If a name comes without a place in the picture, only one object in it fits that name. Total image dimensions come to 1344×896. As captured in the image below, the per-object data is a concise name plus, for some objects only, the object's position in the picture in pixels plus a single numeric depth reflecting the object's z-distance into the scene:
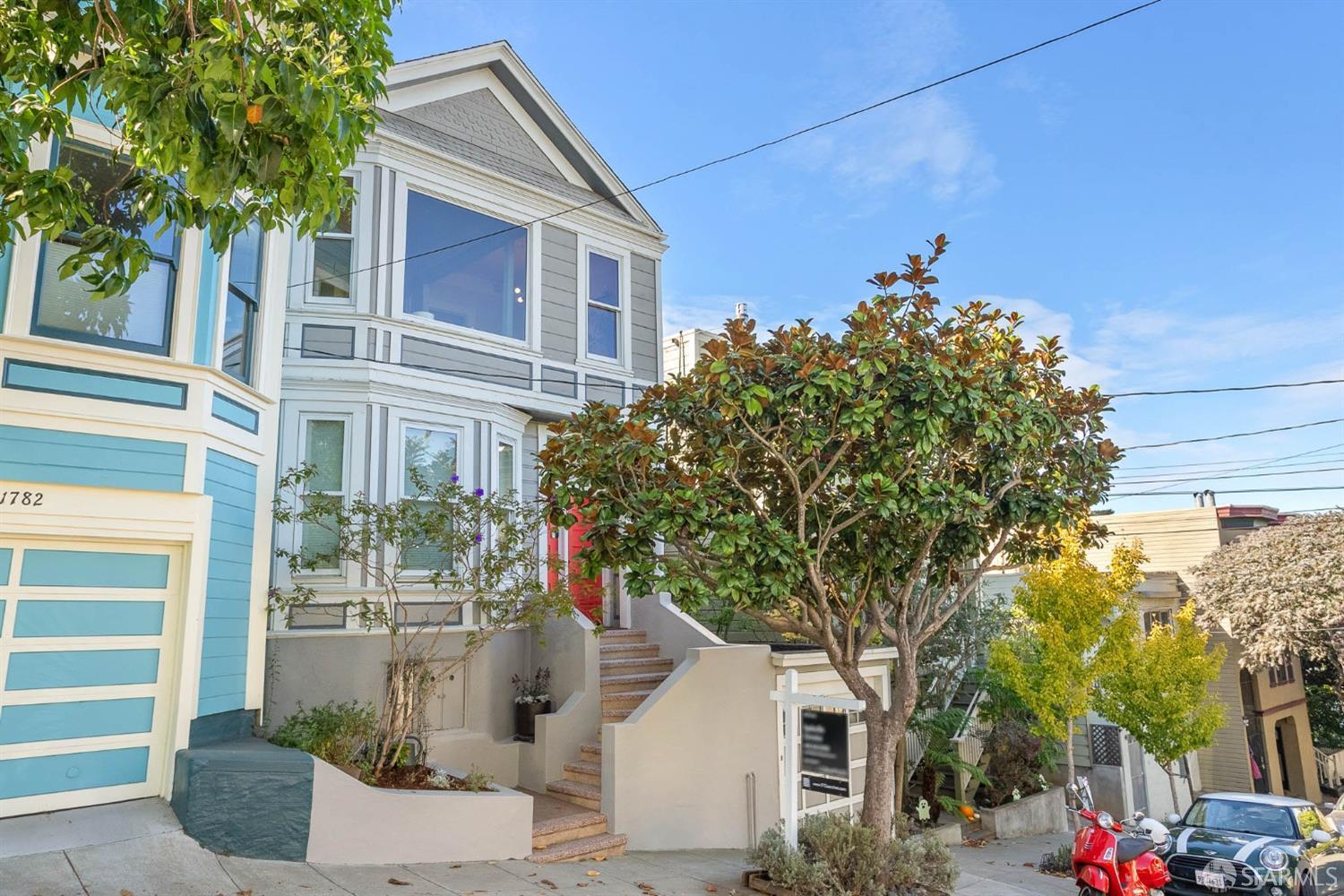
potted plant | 11.62
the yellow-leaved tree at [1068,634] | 13.25
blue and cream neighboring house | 7.02
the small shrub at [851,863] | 8.11
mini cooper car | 10.30
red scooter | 8.16
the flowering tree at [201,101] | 4.52
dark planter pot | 11.59
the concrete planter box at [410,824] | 7.39
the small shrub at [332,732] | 8.45
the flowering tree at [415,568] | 9.38
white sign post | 8.29
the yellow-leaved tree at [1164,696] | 13.84
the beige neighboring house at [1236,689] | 21.14
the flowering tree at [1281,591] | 19.19
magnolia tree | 8.38
